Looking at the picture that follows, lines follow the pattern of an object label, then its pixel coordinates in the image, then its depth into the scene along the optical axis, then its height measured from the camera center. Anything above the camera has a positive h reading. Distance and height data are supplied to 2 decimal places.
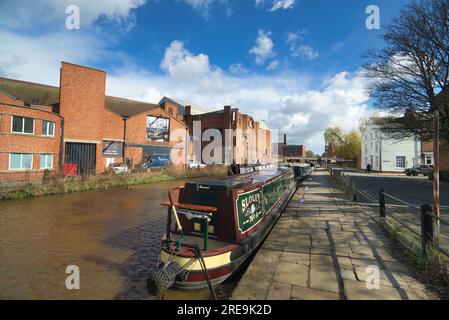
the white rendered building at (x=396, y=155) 34.00 +1.89
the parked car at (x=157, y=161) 26.02 +0.26
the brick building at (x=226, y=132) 38.12 +5.60
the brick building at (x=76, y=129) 15.23 +2.85
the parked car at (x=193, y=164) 29.03 +0.02
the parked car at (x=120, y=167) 20.93 -0.39
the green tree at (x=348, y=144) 50.59 +5.20
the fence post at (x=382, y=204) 6.55 -1.01
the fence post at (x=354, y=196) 9.98 -1.21
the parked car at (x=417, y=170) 28.38 -0.19
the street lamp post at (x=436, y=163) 3.87 +0.10
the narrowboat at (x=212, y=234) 3.39 -1.24
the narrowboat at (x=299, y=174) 17.09 -0.63
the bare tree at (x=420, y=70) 13.98 +6.36
